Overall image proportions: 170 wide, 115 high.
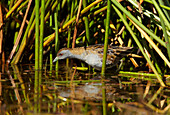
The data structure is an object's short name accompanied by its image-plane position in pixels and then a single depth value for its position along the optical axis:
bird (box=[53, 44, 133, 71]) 10.20
